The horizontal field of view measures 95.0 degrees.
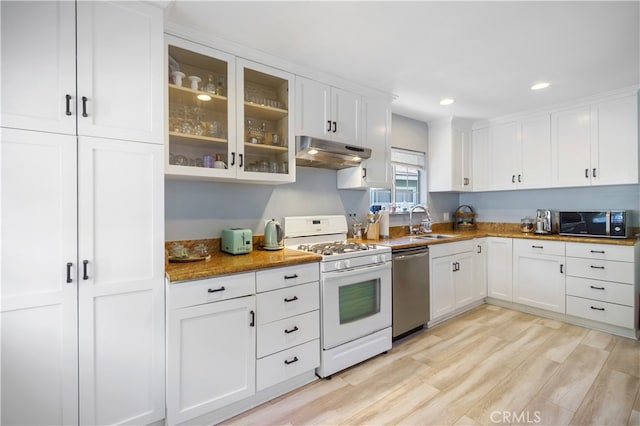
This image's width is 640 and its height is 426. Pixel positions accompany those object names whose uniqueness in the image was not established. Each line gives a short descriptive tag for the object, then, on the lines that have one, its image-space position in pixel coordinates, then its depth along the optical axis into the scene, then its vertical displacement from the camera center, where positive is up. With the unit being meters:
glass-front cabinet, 1.99 +0.71
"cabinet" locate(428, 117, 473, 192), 3.96 +0.79
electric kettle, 2.43 -0.19
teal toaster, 2.22 -0.22
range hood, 2.43 +0.53
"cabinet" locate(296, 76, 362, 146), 2.49 +0.91
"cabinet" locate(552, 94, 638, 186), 3.01 +0.76
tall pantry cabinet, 1.34 -0.01
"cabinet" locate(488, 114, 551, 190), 3.60 +0.76
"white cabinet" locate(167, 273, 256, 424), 1.63 -0.78
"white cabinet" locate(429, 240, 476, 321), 3.08 -0.73
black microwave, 3.02 -0.12
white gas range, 2.20 -0.68
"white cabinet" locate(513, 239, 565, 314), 3.25 -0.71
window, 3.78 +0.39
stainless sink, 3.45 -0.29
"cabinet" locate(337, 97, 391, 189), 2.96 +0.64
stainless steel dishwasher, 2.70 -0.73
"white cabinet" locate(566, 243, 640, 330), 2.82 -0.73
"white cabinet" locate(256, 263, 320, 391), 1.91 -0.76
